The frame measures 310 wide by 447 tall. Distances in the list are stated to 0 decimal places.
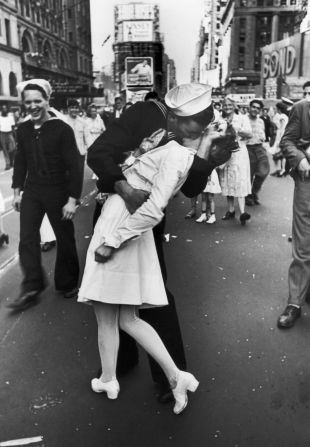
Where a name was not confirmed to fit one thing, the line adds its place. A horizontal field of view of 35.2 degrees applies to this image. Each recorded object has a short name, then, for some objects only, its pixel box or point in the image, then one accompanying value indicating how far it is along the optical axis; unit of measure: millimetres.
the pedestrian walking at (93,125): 13758
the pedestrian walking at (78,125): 12961
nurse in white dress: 2402
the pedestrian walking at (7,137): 16344
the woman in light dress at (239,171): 7750
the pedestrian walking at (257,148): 9156
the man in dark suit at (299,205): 3844
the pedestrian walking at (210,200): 7742
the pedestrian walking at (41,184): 4266
